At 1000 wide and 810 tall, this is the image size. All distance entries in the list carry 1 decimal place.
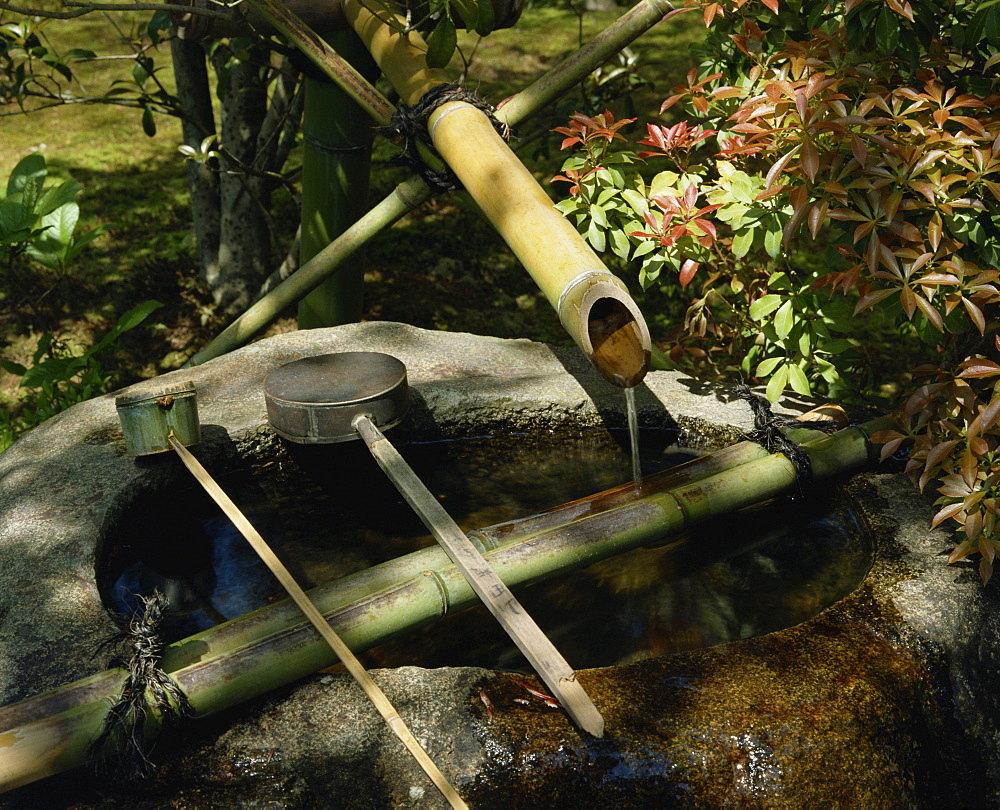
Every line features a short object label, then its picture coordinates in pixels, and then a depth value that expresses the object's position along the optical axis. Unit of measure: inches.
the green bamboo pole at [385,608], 68.7
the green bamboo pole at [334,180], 159.5
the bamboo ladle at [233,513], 70.0
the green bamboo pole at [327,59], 133.0
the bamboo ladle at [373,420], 83.3
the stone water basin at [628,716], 70.4
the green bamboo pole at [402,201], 133.3
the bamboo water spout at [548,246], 85.7
